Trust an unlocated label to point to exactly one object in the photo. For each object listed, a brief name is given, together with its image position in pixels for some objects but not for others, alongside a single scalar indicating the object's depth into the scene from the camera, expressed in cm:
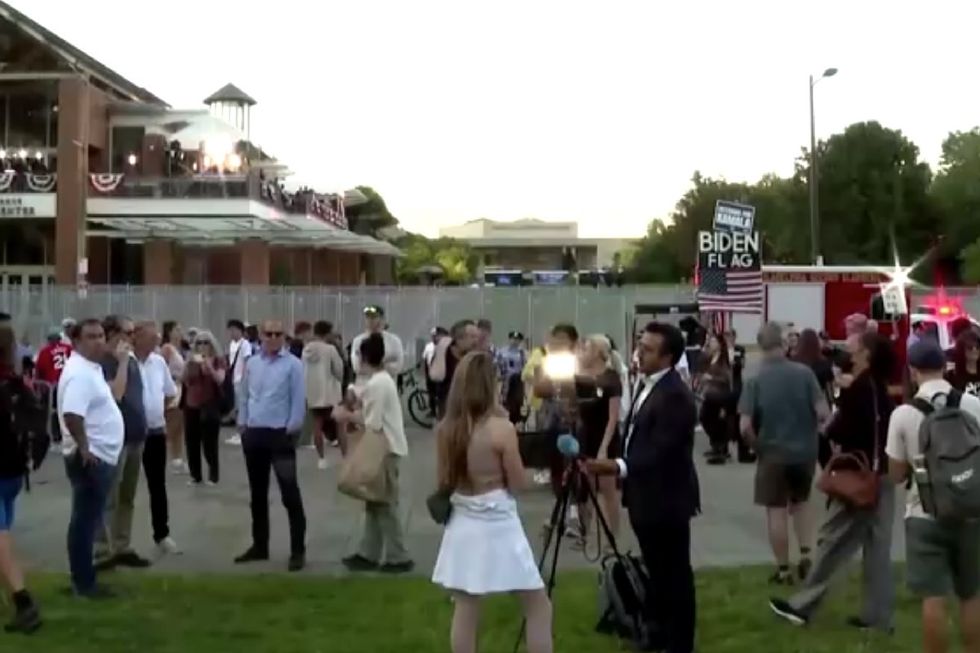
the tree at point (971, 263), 6844
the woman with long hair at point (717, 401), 1764
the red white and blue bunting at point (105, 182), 4591
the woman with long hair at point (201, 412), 1498
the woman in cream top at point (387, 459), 1021
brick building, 4534
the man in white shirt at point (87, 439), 883
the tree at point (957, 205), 7644
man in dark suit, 711
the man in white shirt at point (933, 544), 665
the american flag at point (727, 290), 2042
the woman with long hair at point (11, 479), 816
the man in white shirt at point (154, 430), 1098
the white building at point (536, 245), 15575
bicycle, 2233
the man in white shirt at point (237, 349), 1664
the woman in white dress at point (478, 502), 643
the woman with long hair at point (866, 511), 824
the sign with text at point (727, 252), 2106
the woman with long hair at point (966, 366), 1013
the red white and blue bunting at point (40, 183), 4522
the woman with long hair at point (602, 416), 1071
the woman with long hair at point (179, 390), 1548
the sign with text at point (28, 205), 4516
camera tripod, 775
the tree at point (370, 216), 8304
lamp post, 3925
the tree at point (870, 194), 7119
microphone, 687
